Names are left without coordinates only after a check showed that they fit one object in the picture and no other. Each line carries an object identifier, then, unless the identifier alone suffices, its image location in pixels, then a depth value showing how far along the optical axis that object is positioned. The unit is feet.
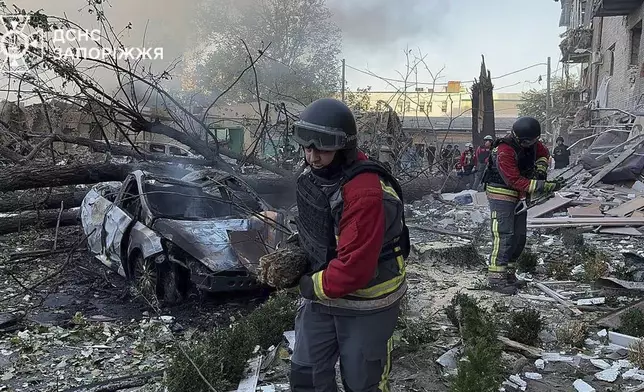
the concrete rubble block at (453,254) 22.52
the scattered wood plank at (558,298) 16.16
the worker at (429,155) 40.98
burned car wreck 16.14
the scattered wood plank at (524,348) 12.72
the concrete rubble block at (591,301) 16.62
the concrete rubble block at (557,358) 12.54
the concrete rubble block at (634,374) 11.45
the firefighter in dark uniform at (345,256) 7.61
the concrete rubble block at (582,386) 11.14
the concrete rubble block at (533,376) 11.76
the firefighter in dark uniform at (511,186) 17.33
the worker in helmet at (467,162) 45.94
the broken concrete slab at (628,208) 28.27
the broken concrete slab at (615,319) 14.28
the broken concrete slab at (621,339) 12.84
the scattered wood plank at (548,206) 30.86
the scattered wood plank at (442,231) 27.50
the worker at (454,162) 44.19
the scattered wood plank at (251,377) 11.27
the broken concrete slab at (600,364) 12.16
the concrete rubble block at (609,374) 11.54
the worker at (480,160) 42.91
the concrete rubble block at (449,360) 12.03
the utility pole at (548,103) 86.29
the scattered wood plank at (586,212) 28.73
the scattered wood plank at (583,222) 27.04
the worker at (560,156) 42.55
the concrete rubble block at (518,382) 11.30
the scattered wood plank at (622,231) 26.12
